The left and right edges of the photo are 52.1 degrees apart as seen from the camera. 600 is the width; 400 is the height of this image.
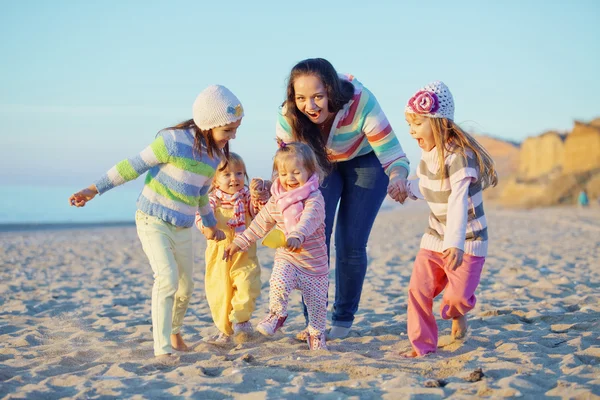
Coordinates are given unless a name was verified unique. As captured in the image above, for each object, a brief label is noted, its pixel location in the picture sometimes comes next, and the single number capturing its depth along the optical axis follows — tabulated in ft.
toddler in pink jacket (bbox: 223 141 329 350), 12.52
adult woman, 12.87
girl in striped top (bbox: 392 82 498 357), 11.82
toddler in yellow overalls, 14.01
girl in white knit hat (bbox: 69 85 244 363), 12.26
